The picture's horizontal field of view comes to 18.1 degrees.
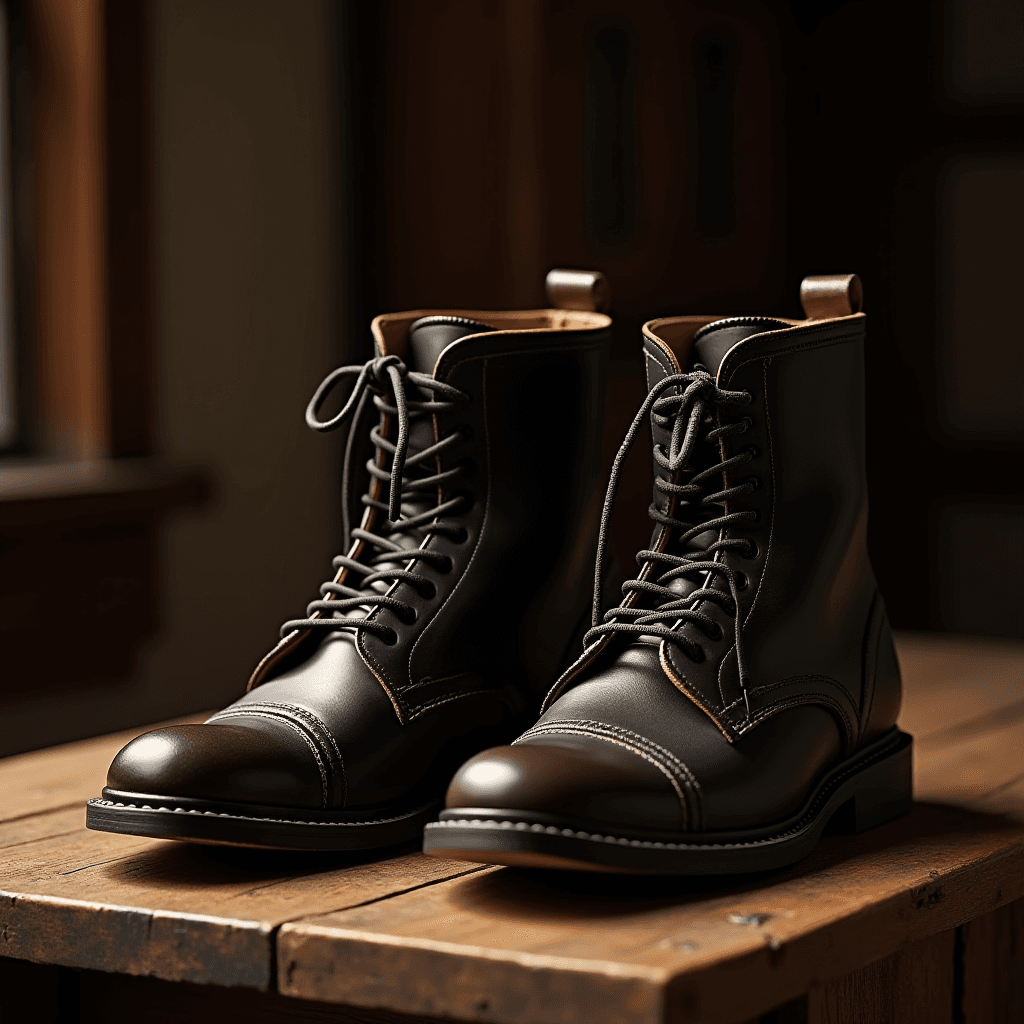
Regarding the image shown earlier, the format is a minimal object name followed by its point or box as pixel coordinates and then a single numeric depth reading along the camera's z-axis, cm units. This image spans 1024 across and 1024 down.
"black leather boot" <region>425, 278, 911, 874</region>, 125
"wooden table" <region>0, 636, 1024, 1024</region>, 122
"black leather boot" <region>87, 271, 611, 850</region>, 131
